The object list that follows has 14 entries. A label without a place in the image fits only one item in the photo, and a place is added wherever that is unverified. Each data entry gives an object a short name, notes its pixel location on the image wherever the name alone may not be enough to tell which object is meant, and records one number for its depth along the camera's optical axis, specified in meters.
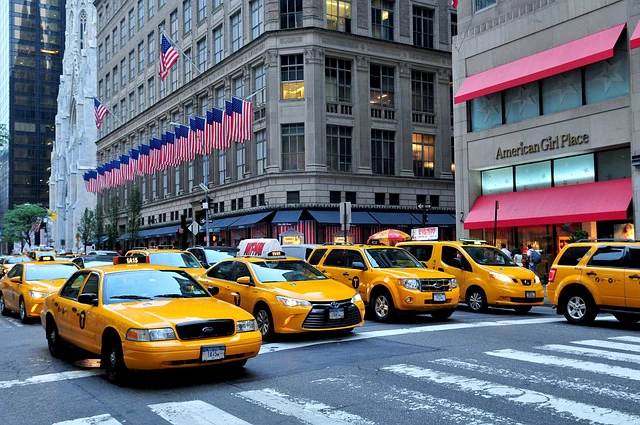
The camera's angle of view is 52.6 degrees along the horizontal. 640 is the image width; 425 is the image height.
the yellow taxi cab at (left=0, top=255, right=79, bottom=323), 16.02
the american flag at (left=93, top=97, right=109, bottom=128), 55.75
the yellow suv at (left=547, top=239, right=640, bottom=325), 13.23
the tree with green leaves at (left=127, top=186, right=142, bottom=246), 56.56
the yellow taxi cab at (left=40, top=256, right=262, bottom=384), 7.93
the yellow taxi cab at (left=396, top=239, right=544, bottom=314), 16.44
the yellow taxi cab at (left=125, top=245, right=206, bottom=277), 18.20
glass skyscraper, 143.38
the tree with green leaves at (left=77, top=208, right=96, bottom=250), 70.03
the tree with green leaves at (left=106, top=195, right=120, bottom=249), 62.62
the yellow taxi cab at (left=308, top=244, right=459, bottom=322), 14.03
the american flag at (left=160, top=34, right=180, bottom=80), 42.62
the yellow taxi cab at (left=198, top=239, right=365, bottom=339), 11.44
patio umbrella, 34.56
